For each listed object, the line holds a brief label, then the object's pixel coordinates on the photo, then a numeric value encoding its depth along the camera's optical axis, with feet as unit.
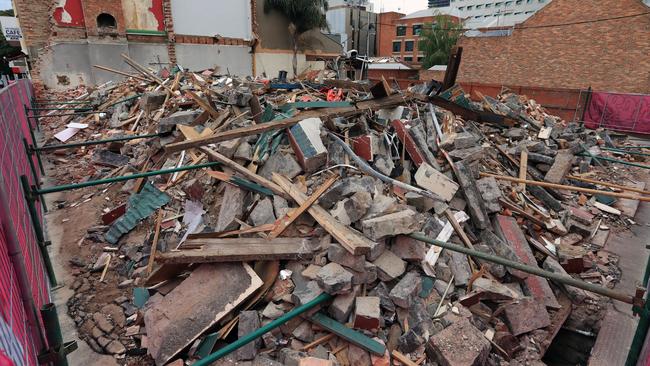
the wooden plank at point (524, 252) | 14.70
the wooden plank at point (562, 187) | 15.05
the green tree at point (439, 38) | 139.44
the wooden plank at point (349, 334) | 10.60
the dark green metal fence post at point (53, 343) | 6.80
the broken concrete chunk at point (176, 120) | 20.57
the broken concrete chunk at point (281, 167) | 15.70
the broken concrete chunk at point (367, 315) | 10.82
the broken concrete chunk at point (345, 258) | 11.63
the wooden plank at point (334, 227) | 11.38
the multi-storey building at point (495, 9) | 175.94
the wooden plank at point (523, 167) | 20.51
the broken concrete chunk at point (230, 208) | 13.95
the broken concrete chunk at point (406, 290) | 11.67
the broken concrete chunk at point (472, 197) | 16.46
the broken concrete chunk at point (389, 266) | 12.22
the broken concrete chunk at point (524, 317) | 13.29
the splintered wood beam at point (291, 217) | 13.10
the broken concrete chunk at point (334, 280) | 10.84
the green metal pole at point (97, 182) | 10.87
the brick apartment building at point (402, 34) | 179.90
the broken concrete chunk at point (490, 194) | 17.40
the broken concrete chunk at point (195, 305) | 10.73
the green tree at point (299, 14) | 77.77
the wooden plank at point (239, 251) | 11.80
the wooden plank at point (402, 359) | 10.75
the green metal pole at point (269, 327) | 8.14
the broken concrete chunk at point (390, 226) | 12.00
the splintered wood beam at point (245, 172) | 14.51
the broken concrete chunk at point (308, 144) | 15.71
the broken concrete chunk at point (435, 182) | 16.69
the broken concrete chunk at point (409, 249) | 12.68
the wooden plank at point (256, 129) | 13.16
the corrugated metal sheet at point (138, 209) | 15.99
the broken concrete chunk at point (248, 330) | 10.57
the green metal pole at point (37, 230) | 10.66
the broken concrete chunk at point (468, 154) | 18.71
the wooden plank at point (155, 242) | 13.69
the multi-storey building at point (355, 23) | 167.12
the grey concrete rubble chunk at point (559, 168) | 22.00
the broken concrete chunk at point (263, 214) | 13.83
